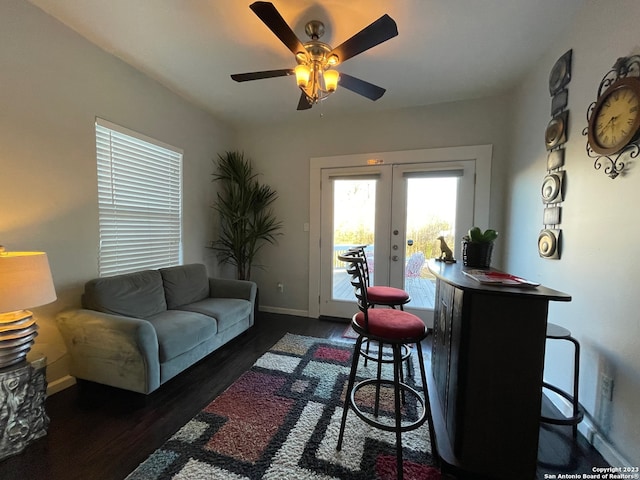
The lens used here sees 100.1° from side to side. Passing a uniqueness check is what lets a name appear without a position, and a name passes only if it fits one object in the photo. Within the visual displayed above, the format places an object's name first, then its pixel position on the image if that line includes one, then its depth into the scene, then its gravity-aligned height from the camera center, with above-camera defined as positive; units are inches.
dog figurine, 83.4 -7.6
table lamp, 55.1 -16.9
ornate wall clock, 51.9 +24.3
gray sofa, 71.4 -33.1
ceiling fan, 57.2 +43.2
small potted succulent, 70.7 -4.8
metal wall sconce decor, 75.7 +22.1
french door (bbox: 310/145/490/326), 124.8 +3.8
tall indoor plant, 142.4 +5.9
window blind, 93.7 +7.9
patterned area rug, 53.3 -49.1
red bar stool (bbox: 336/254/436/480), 51.8 -21.7
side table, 55.8 -40.8
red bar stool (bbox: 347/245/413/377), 82.1 -21.4
